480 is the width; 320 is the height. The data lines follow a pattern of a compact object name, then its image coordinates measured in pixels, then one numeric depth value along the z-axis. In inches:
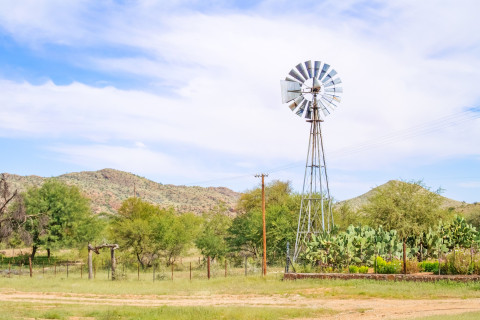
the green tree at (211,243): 2161.7
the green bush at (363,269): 1105.8
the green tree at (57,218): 2128.4
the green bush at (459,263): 968.3
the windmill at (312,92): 1386.6
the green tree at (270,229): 1943.9
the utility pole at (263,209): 1338.1
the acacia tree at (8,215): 1883.6
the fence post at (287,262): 1201.2
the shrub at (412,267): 1042.2
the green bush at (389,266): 1053.8
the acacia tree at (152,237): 2074.3
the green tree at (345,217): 2113.9
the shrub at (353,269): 1119.0
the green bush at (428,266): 1025.5
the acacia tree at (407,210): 1660.9
